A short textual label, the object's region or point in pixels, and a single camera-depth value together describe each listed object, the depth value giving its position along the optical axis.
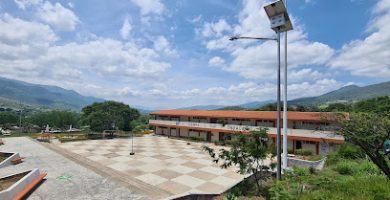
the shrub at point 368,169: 11.20
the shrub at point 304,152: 26.23
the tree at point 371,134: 6.20
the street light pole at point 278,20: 9.37
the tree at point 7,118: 80.50
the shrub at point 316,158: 20.84
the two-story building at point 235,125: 26.83
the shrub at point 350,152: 17.72
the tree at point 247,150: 10.60
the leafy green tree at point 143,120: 83.18
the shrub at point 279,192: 7.08
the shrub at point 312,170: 14.41
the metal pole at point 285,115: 12.67
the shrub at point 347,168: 12.83
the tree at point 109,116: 42.69
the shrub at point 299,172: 12.08
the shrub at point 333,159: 17.64
